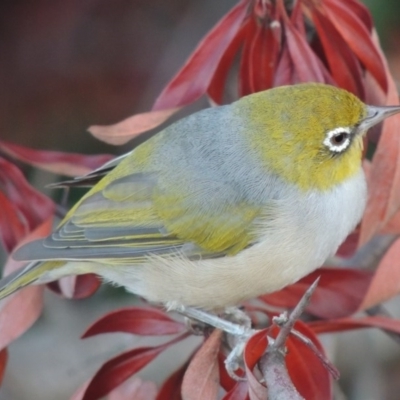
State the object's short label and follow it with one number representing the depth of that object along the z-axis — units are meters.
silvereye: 2.21
